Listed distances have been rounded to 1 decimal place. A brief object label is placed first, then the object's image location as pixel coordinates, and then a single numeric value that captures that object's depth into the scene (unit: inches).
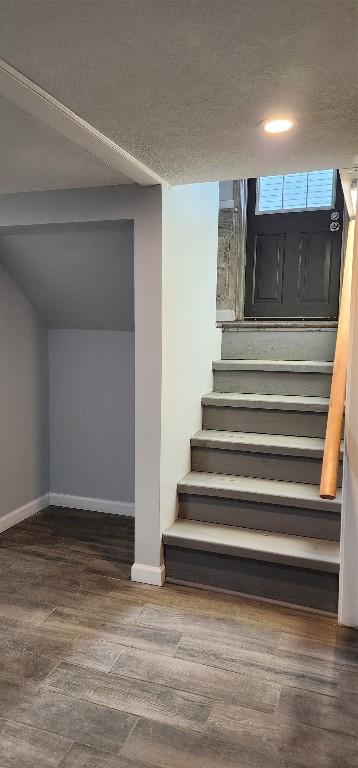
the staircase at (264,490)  95.0
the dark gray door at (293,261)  171.2
